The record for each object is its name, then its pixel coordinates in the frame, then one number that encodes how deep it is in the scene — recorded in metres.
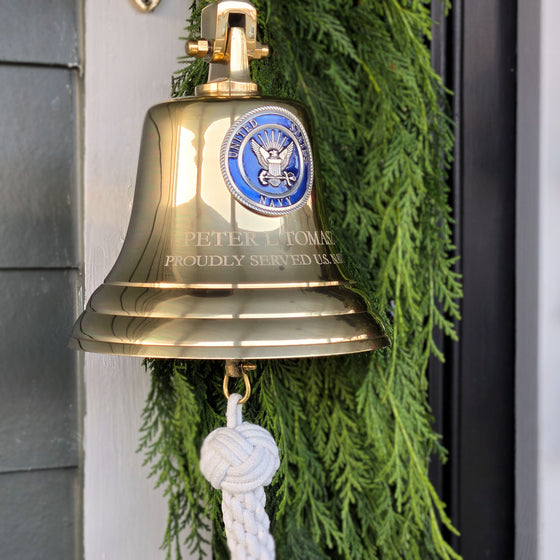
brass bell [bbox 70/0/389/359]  0.82
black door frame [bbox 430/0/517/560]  1.07
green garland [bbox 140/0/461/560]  0.98
